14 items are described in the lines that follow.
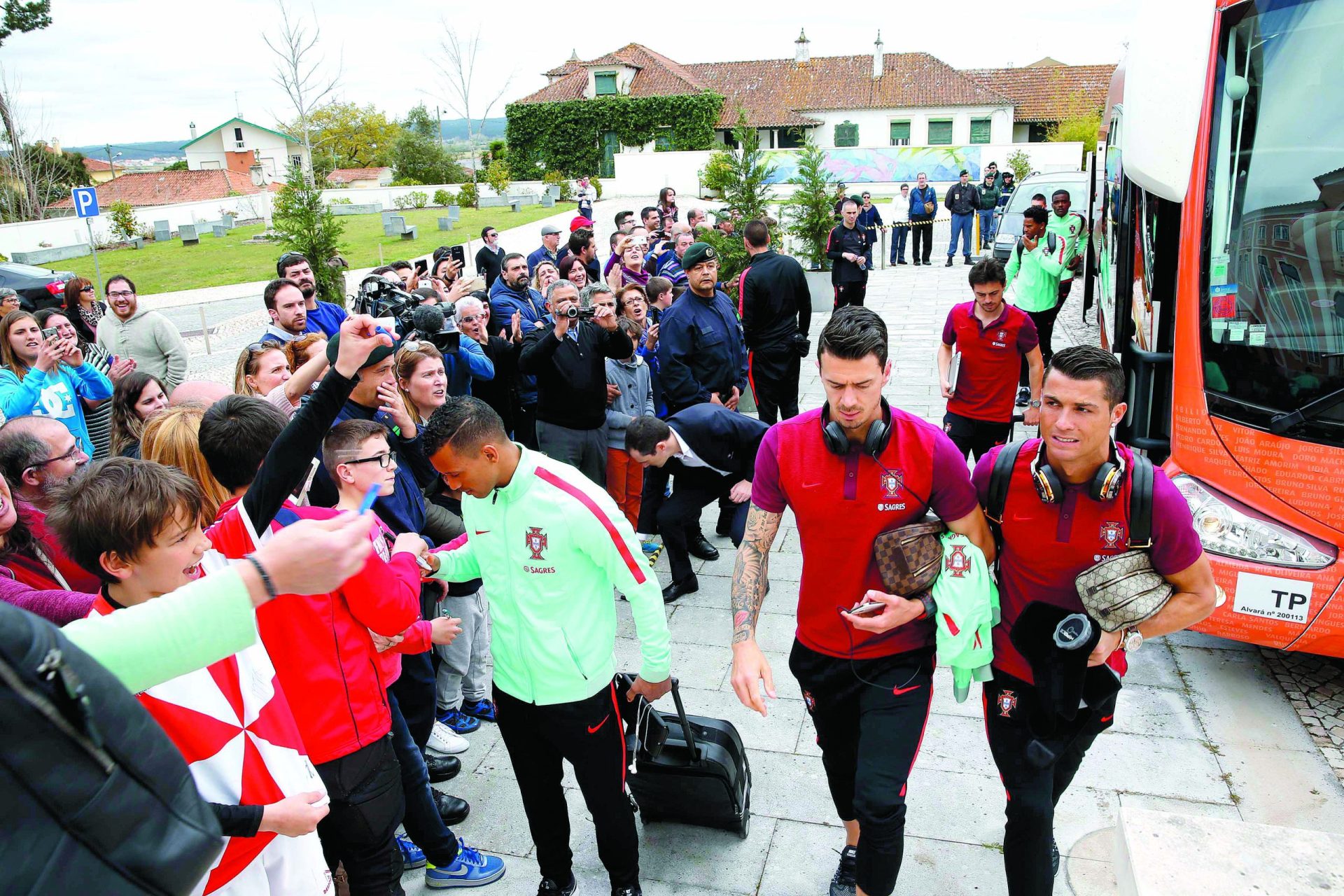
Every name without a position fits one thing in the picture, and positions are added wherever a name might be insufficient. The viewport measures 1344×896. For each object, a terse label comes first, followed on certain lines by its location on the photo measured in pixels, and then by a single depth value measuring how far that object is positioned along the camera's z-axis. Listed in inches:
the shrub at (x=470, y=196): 1625.2
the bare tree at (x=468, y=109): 1721.2
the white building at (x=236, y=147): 3344.0
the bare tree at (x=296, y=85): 1138.0
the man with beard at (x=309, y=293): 275.6
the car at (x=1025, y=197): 595.8
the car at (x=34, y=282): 590.6
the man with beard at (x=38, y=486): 123.1
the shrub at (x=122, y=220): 1417.3
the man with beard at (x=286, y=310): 243.4
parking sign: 608.4
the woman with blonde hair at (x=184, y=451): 123.3
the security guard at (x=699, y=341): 279.3
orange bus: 167.0
